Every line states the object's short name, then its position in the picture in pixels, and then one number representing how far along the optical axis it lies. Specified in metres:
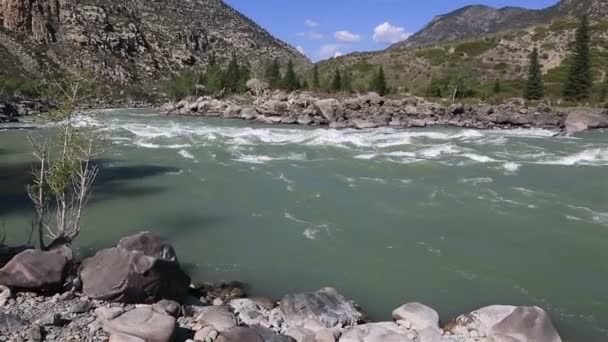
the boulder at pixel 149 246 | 11.21
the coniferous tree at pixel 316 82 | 85.67
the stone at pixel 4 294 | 9.40
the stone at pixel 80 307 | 9.34
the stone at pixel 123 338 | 8.16
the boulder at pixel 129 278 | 10.04
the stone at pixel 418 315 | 10.05
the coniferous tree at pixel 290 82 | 86.25
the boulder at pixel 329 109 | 53.74
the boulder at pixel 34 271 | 9.89
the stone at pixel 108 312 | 9.18
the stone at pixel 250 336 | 8.84
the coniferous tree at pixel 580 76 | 66.12
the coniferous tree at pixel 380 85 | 76.56
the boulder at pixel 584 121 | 44.64
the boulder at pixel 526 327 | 9.33
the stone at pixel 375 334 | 9.25
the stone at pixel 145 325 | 8.49
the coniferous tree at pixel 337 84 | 81.44
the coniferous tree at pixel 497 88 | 73.46
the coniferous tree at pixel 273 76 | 88.59
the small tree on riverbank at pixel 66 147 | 12.16
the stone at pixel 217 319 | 9.48
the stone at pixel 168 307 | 9.75
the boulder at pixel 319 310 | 10.27
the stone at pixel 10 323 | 8.38
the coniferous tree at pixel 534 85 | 68.25
